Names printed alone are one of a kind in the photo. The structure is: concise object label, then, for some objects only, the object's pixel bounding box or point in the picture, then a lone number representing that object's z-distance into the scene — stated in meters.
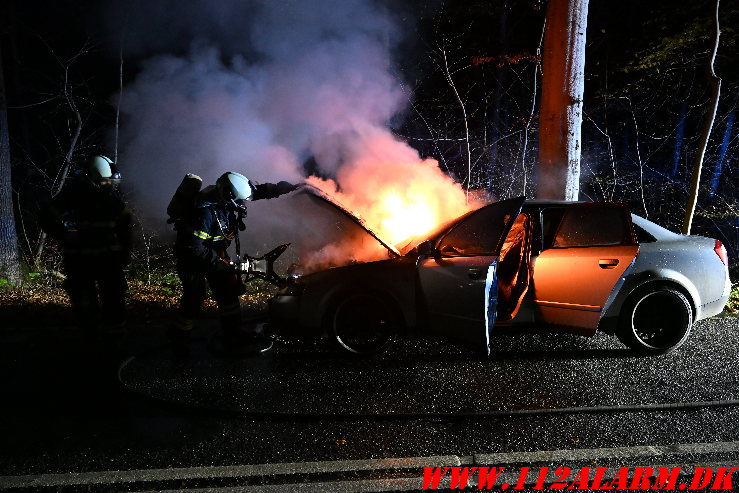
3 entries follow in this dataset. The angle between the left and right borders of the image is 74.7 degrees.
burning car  4.61
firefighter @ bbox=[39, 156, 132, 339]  4.68
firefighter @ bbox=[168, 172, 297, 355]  4.82
